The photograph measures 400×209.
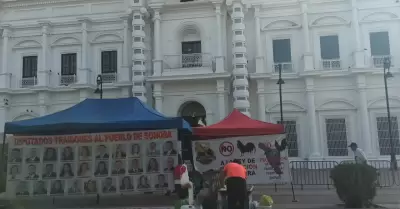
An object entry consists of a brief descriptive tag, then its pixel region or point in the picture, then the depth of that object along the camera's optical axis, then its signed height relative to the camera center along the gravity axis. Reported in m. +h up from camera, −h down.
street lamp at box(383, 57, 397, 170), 21.67 +2.90
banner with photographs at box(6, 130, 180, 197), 12.62 -0.30
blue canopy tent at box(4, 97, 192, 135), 12.34 +0.92
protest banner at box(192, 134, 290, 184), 12.83 -0.19
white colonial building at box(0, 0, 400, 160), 23.80 +5.35
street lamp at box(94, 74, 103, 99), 22.82 +3.85
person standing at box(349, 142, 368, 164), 14.46 -0.23
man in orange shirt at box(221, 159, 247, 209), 8.45 -0.78
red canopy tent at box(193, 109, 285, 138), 13.05 +0.63
